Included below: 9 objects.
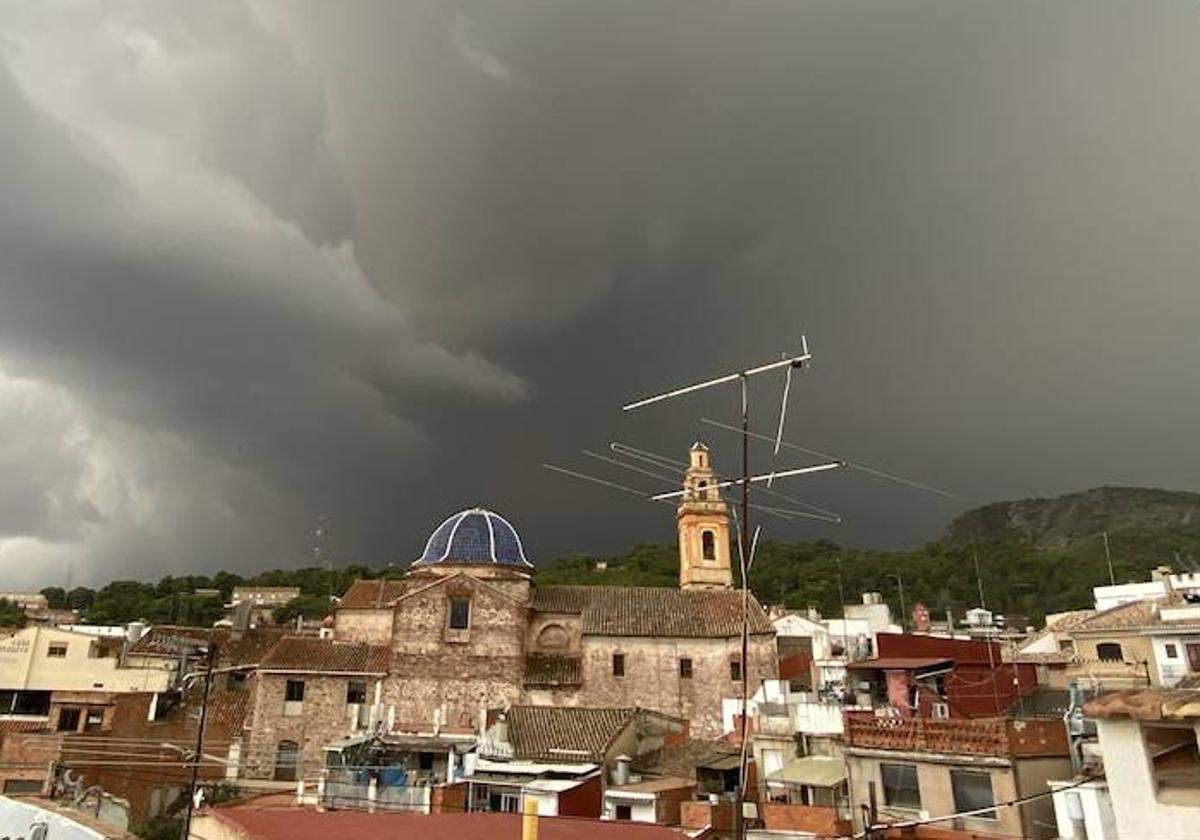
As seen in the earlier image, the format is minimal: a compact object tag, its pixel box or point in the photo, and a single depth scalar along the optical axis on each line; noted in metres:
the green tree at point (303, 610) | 91.81
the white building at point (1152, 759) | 10.24
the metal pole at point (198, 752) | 13.56
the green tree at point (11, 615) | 71.07
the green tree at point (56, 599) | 121.47
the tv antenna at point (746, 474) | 12.60
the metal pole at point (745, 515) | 11.61
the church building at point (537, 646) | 39.38
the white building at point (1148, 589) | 47.51
